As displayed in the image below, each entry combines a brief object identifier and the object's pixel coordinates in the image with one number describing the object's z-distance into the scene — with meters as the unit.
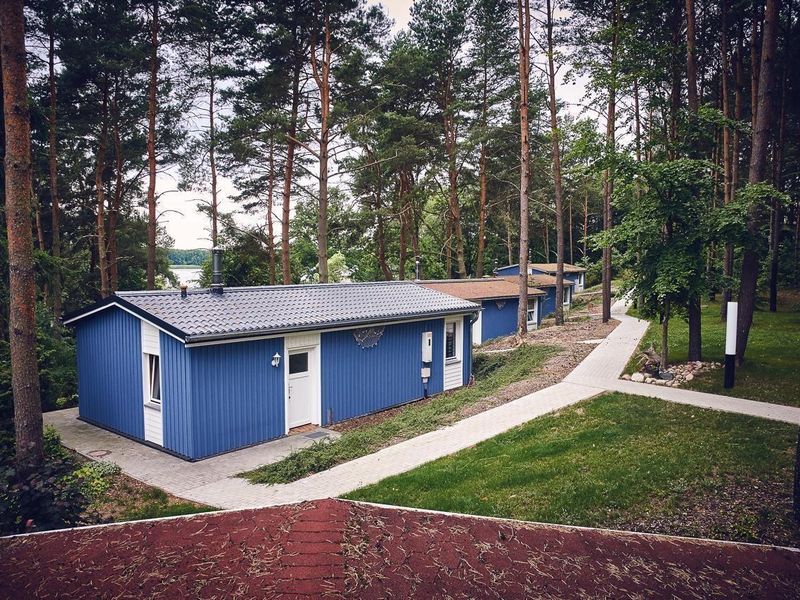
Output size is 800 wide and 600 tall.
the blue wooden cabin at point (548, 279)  31.03
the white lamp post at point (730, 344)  10.28
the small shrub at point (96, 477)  7.27
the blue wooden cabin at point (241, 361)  9.34
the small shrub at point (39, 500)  4.83
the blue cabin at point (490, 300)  22.52
